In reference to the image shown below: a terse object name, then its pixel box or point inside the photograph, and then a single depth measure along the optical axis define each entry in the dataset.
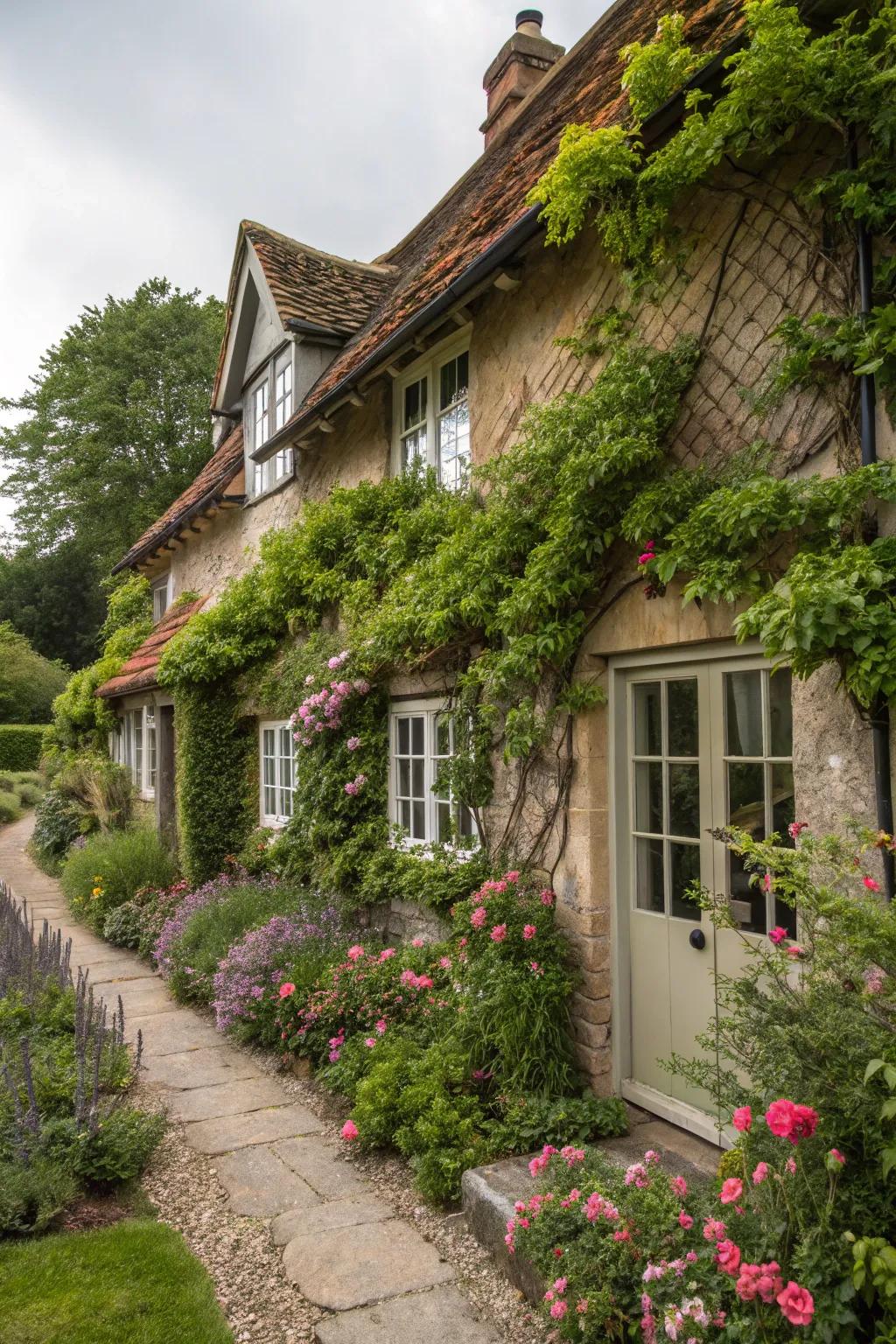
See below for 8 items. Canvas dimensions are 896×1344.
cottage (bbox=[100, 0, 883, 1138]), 4.03
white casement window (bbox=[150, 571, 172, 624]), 16.67
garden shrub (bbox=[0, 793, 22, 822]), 22.38
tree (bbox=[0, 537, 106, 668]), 38.91
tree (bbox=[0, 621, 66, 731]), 33.06
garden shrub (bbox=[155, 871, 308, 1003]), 7.35
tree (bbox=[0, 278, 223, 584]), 31.09
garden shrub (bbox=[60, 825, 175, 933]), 10.55
